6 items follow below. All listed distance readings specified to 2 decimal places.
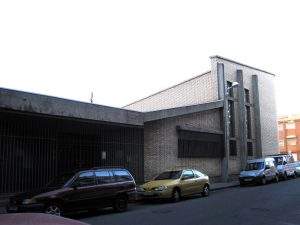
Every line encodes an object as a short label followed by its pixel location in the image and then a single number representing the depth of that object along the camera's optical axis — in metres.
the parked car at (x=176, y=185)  10.99
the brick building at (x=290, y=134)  40.58
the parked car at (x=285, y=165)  18.78
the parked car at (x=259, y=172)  16.36
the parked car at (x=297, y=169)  20.68
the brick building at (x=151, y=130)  10.63
